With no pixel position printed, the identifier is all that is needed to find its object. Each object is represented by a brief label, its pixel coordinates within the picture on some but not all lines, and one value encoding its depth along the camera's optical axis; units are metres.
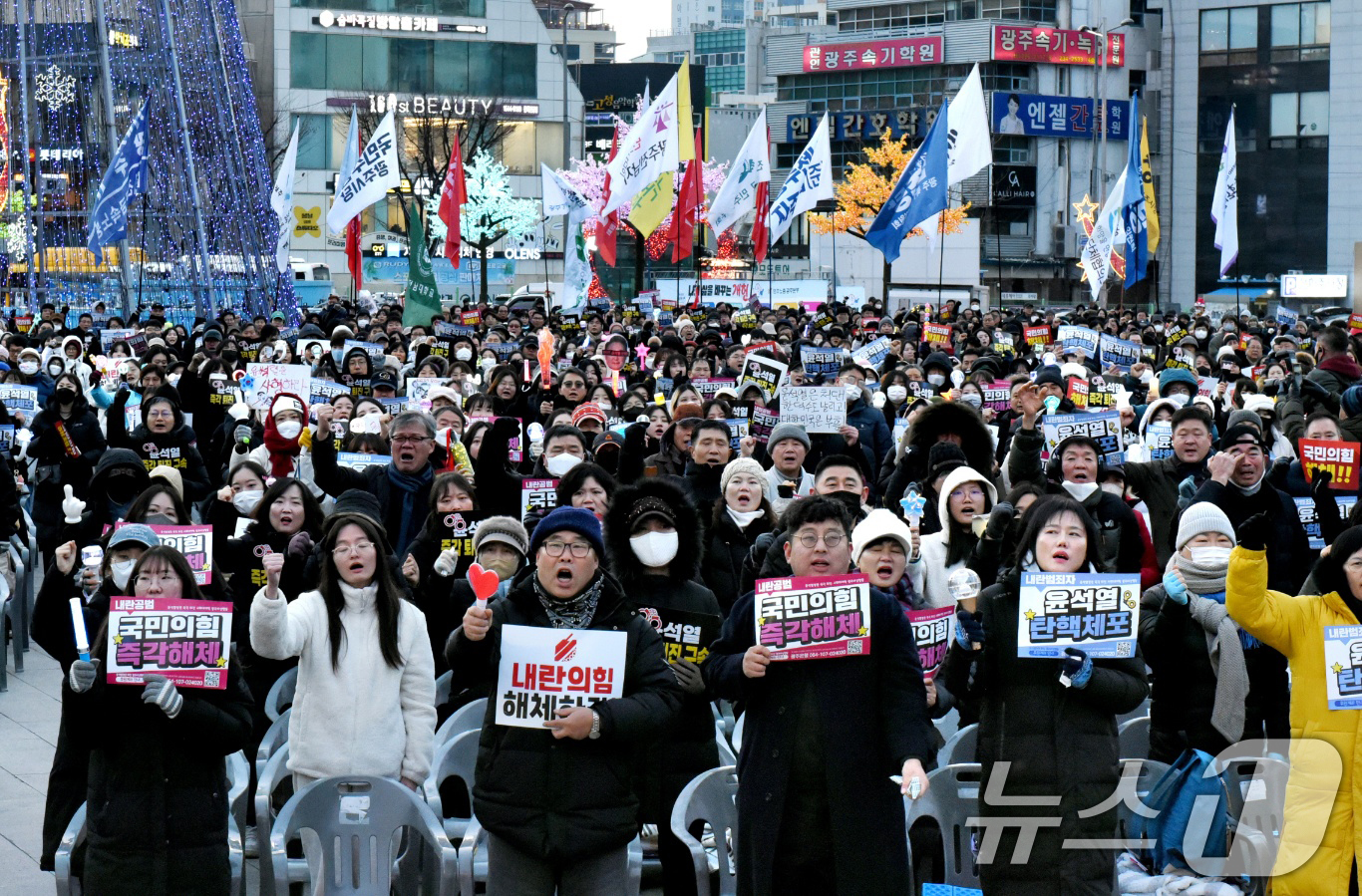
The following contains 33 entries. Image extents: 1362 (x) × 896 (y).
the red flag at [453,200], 32.41
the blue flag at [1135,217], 31.56
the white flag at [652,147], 25.48
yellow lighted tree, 64.50
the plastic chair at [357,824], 6.30
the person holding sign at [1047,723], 5.93
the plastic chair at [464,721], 7.27
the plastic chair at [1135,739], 7.55
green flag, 27.48
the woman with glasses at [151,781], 5.88
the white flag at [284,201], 31.47
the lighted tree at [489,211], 65.31
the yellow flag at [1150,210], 36.12
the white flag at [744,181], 30.97
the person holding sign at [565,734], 5.65
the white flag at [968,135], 26.34
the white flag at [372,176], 27.45
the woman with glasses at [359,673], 6.46
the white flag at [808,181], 29.39
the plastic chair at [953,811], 6.64
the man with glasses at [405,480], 10.02
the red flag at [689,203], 31.31
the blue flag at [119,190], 23.66
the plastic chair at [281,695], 7.43
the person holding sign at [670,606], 6.71
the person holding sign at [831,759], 5.58
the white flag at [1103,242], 29.44
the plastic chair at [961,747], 6.97
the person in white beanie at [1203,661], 6.82
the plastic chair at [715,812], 6.29
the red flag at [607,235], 31.91
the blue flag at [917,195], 23.81
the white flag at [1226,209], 32.69
